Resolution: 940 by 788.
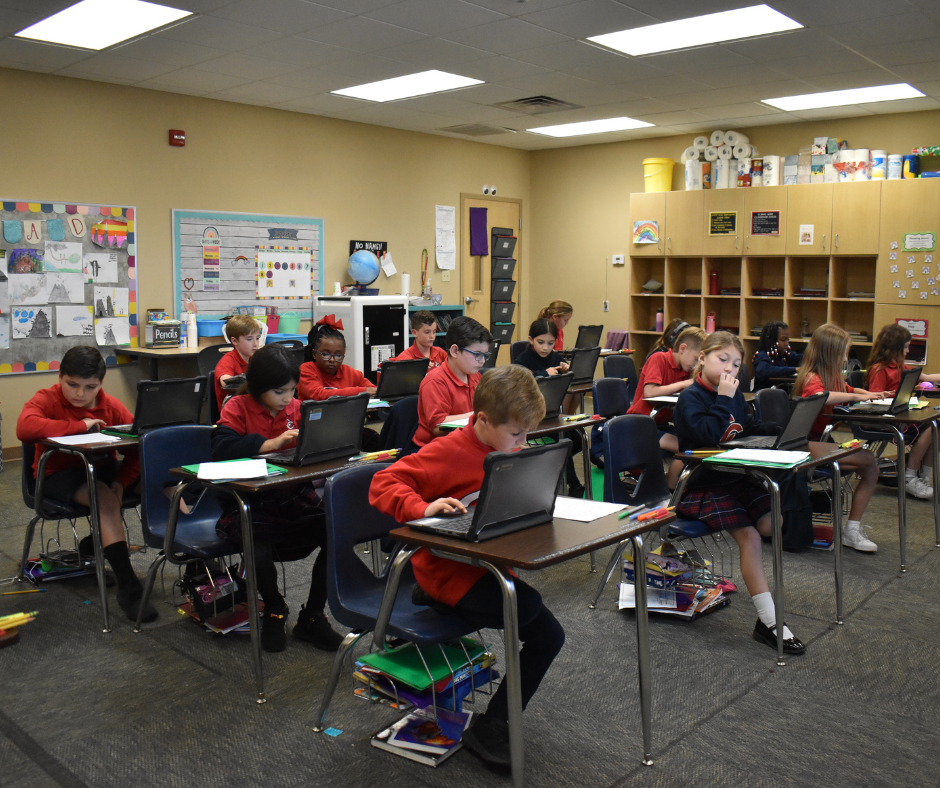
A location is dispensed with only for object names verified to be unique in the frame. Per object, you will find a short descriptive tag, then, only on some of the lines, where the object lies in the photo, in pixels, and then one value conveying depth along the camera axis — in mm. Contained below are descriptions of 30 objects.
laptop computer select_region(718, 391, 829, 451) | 3424
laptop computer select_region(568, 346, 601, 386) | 6254
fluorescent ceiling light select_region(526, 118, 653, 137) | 8484
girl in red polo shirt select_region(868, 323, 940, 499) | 5281
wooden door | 9641
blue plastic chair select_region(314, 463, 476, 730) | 2344
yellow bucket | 9117
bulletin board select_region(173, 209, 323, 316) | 7215
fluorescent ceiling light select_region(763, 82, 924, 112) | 7027
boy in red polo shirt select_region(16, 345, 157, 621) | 3533
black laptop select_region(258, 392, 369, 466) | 2980
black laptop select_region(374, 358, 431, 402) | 4949
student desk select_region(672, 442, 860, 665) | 3053
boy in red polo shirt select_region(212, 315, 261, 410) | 5055
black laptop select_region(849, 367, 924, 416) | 4441
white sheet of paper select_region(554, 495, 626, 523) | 2354
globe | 8312
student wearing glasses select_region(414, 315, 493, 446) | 3781
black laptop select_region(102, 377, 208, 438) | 3691
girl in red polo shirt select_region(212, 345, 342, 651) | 3088
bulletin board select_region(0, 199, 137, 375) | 6266
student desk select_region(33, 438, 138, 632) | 3328
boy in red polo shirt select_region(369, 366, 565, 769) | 2268
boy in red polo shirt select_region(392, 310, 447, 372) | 5664
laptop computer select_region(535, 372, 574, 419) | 4355
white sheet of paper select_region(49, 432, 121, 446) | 3448
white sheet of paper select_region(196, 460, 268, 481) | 2766
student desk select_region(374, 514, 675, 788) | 2029
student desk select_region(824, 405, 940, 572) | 4102
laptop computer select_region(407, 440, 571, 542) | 2084
